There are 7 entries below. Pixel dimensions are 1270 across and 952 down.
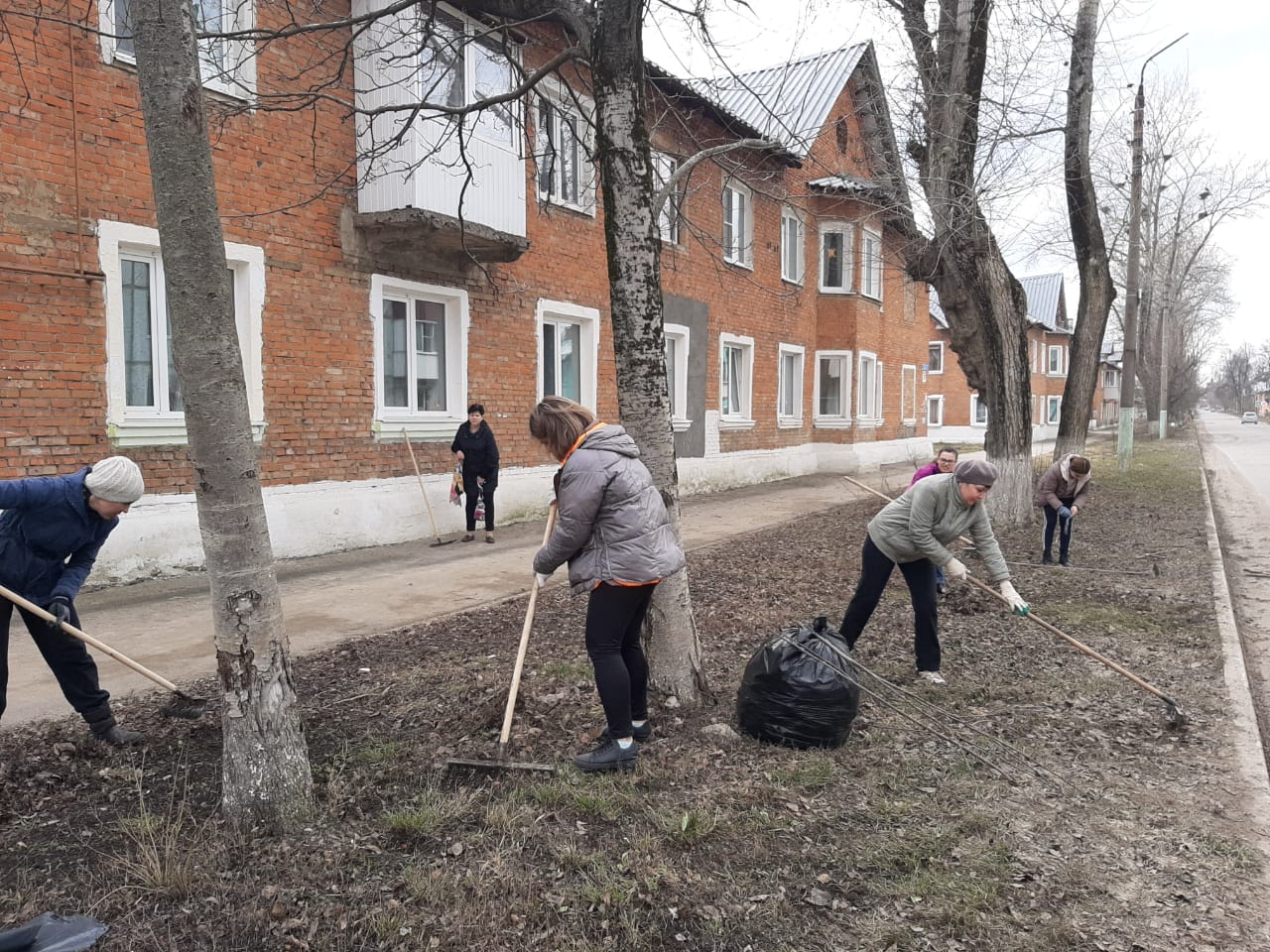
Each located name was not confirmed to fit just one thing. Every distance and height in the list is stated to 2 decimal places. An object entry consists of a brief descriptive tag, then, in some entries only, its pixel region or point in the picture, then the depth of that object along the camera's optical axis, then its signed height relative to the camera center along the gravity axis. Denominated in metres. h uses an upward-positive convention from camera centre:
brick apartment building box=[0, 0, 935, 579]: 6.70 +1.54
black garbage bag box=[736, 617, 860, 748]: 3.80 -1.21
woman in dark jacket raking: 3.53 -0.48
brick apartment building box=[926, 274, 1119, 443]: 40.25 +2.51
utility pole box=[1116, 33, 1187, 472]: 19.20 +2.00
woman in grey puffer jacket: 3.46 -0.48
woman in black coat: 9.55 -0.40
